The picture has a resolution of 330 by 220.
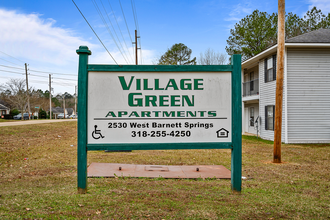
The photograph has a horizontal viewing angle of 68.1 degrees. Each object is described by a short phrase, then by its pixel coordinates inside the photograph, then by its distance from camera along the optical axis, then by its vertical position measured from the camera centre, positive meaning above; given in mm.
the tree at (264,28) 32375 +11741
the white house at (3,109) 60078 +1065
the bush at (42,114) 54088 -98
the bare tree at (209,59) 34094 +7813
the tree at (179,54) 39372 +9975
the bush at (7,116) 46272 -500
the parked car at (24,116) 45556 -588
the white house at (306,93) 13758 +1247
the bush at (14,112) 49256 +283
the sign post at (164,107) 4125 +125
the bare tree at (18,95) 49109 +3804
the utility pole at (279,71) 8062 +1451
